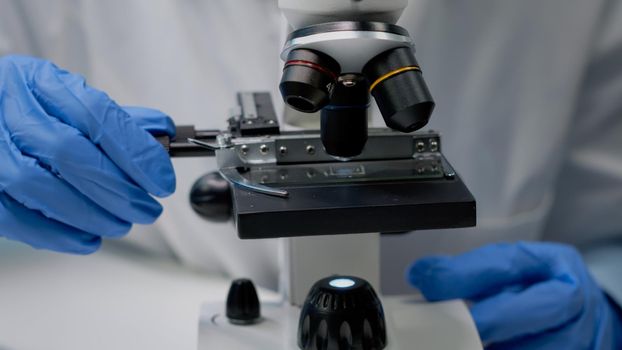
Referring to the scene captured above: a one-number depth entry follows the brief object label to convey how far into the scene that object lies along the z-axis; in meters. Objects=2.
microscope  0.88
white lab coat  1.50
